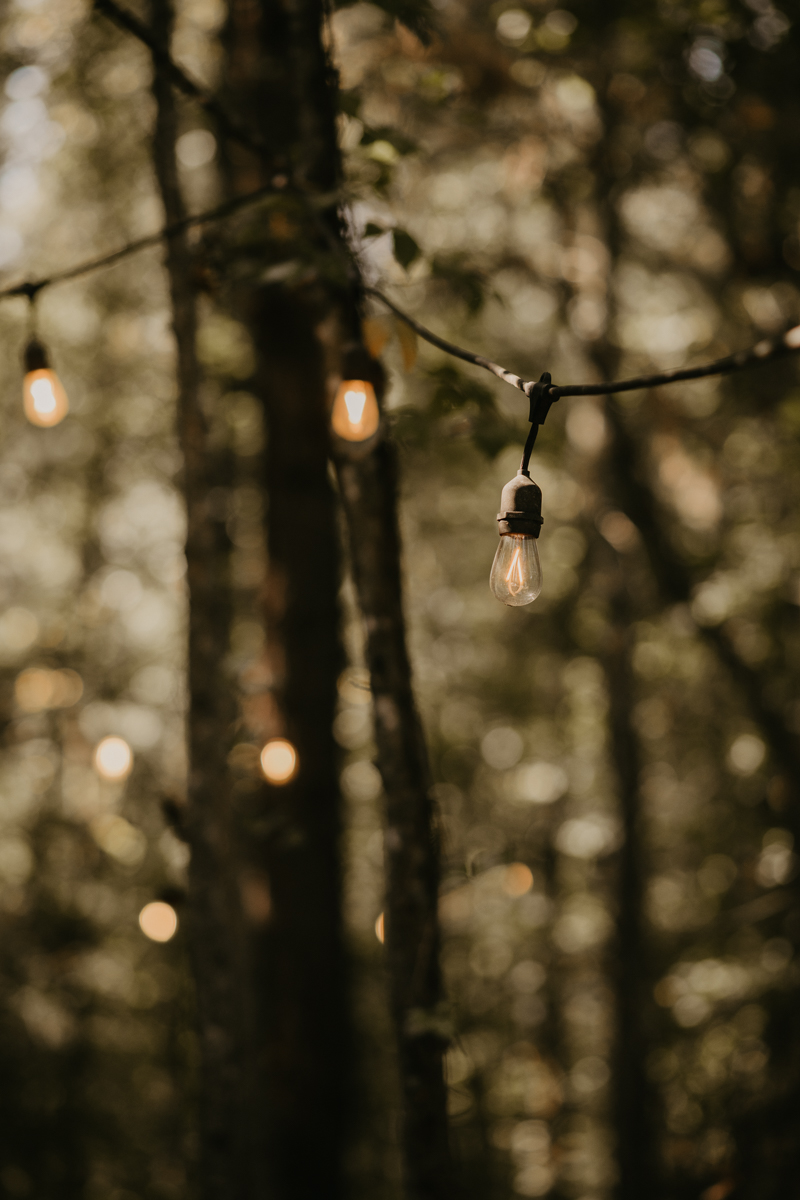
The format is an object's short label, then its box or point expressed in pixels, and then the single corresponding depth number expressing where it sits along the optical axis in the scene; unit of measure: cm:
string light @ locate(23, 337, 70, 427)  296
